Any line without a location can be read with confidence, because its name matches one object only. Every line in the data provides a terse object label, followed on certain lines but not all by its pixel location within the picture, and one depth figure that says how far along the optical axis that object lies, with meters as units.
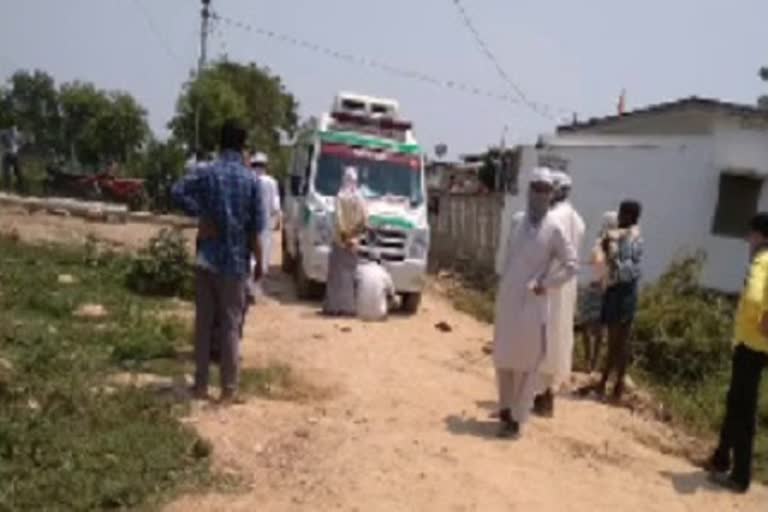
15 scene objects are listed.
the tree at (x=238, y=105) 33.69
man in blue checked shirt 6.84
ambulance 13.05
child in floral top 8.73
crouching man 12.05
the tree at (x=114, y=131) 39.16
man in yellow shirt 6.62
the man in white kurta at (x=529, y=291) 6.91
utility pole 31.61
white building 16.62
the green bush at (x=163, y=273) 12.11
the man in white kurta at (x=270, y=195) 11.14
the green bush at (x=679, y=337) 11.05
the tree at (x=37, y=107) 61.68
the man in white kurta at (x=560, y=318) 7.34
